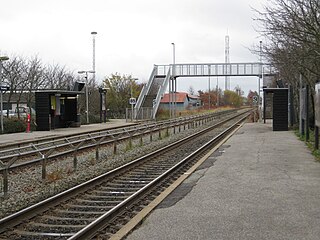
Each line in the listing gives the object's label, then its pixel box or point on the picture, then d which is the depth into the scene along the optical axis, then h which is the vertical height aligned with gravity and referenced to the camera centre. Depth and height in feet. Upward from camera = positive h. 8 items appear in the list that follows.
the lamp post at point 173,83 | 163.80 +6.98
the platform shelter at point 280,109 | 91.61 -1.57
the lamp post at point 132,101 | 139.90 +0.27
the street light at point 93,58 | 150.61 +14.77
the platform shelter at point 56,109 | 91.50 -1.60
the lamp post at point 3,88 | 81.23 +2.64
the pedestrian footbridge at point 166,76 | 159.02 +9.53
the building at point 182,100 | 275.34 +1.16
